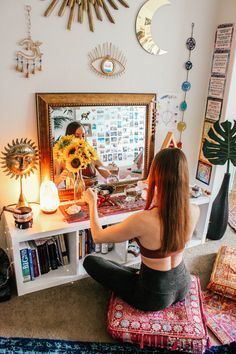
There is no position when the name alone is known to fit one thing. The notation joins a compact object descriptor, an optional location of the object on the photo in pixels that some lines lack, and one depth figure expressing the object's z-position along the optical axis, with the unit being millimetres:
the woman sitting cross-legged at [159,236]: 1272
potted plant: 2164
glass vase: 1987
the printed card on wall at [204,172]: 2477
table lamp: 1850
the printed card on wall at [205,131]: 2415
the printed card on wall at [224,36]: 2123
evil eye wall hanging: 1893
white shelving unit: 1685
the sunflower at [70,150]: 1812
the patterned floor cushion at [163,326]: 1396
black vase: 2350
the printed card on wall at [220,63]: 2186
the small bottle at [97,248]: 2109
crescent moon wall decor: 1934
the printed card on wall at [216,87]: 2242
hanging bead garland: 2182
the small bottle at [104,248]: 2099
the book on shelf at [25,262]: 1768
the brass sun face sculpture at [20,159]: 1735
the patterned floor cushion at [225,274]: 1815
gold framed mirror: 1868
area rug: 1449
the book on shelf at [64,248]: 1907
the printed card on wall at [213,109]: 2301
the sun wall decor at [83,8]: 1690
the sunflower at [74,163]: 1815
